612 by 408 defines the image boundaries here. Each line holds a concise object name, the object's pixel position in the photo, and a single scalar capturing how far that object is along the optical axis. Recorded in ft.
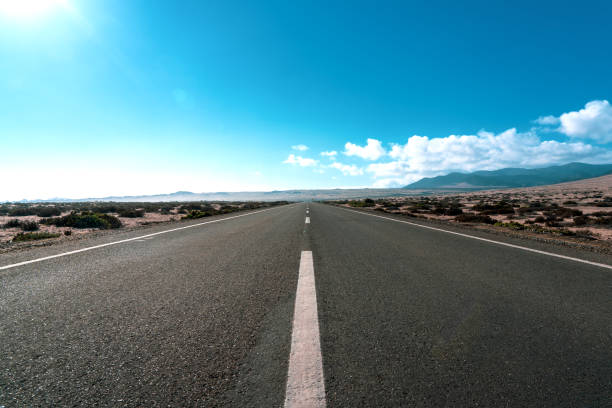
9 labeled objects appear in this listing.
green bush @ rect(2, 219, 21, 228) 42.09
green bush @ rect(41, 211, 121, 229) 43.29
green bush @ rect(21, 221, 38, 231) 38.09
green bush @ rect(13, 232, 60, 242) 26.73
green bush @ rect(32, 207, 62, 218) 72.49
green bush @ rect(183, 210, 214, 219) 64.85
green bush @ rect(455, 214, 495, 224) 45.09
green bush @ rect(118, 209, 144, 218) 72.93
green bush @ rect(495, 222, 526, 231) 34.78
